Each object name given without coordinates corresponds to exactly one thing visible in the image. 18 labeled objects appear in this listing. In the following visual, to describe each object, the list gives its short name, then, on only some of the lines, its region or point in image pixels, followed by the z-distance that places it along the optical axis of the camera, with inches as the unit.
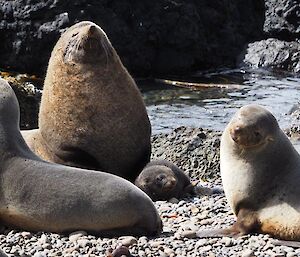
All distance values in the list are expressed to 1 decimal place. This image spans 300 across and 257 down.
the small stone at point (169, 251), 454.7
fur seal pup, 604.7
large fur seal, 623.5
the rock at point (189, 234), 484.7
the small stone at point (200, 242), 470.6
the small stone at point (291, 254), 449.4
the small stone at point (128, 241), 463.8
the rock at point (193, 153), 723.4
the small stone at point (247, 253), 450.9
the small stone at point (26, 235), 481.7
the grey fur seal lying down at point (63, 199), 482.9
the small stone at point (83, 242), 462.9
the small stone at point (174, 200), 603.3
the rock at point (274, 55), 1344.7
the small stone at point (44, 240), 472.0
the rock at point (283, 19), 1464.1
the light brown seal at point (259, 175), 487.2
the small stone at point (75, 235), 472.7
